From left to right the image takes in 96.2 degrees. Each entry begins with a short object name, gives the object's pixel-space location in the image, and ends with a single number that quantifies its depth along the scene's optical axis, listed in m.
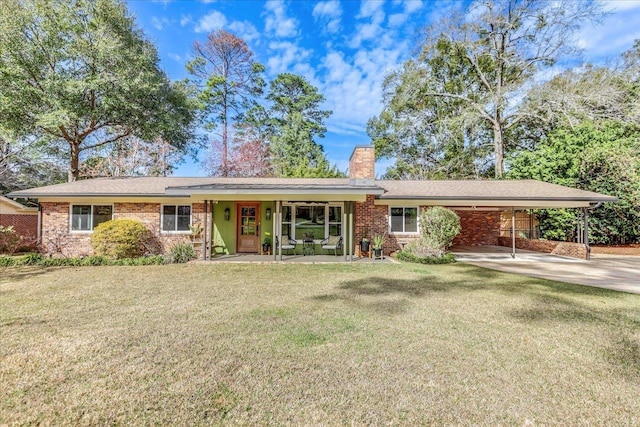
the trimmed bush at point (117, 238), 10.45
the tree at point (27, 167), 18.88
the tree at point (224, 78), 25.28
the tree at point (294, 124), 25.45
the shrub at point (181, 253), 10.48
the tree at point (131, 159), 21.25
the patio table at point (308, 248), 12.14
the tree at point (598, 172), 13.03
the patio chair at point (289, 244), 11.45
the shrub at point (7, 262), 9.47
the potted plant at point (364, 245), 11.44
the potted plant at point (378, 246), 11.20
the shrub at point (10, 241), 11.48
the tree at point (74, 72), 14.08
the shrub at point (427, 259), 10.42
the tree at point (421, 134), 22.88
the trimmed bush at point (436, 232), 10.90
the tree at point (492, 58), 19.19
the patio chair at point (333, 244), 11.62
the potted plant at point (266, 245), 12.05
